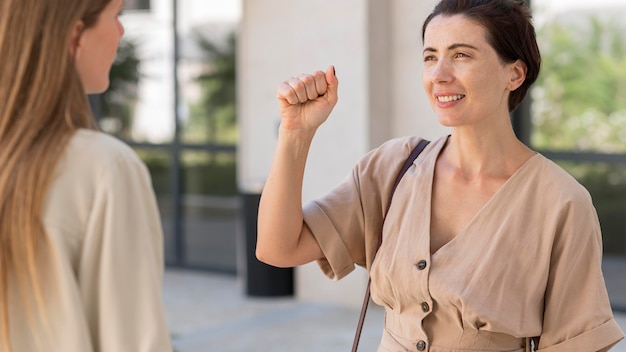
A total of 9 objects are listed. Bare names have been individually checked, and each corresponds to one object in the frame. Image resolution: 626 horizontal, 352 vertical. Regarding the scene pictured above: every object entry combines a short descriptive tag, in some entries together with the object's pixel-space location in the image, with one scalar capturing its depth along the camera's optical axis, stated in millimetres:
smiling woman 2523
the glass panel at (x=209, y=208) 9734
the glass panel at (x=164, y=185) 9969
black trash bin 8172
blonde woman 1825
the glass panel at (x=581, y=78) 7871
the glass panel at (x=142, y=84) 9742
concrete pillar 7621
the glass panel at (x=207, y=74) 9523
